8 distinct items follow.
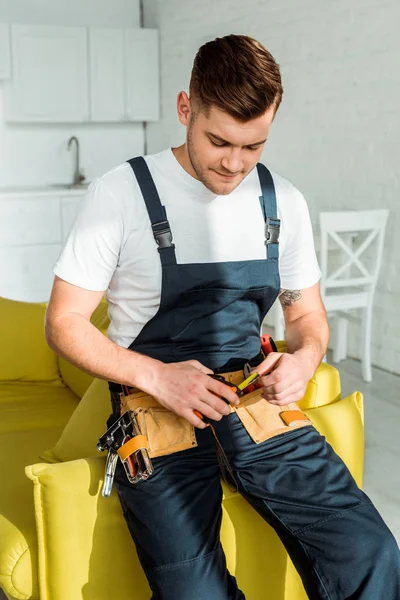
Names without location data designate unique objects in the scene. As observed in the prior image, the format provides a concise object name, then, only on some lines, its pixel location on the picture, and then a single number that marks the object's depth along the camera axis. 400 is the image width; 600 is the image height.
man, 1.48
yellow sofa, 1.58
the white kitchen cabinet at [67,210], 5.91
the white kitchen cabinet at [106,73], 6.17
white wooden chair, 4.12
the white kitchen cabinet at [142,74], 6.34
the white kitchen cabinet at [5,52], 5.74
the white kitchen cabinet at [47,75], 5.89
